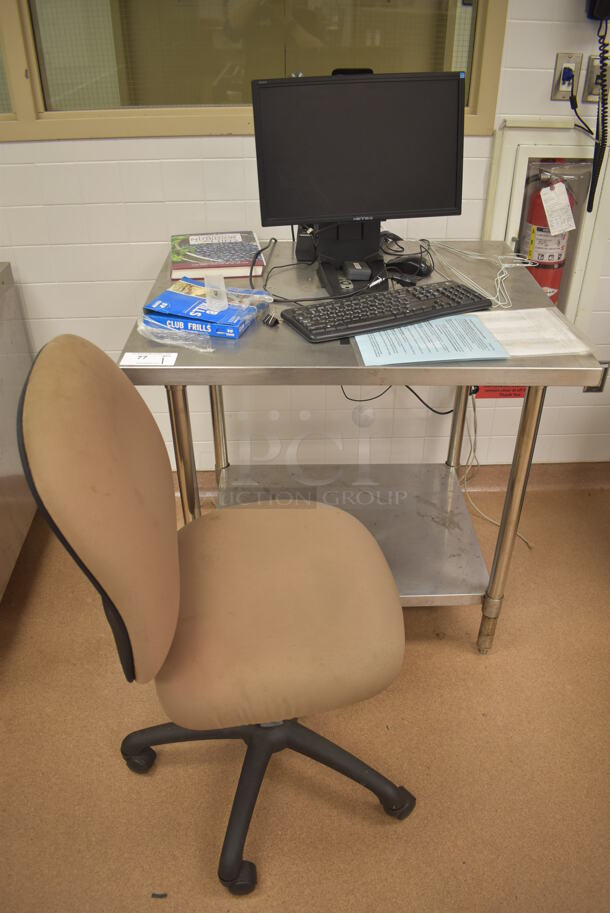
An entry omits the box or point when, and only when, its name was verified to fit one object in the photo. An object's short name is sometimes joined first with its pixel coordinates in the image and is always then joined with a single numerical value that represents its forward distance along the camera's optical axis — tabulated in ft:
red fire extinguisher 6.40
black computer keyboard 4.57
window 5.92
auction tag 4.29
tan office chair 2.84
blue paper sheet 4.29
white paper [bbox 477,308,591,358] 4.46
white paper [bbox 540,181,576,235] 6.17
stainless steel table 4.27
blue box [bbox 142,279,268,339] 4.57
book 5.41
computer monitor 4.95
